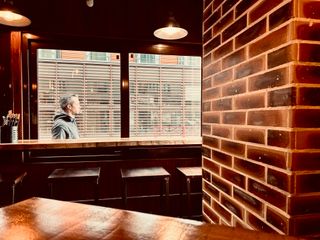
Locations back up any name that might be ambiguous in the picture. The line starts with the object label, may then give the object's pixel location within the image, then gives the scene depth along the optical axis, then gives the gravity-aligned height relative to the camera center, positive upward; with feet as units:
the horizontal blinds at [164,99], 12.64 +0.85
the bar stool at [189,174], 9.04 -1.94
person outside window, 11.66 -0.05
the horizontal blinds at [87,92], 11.98 +1.17
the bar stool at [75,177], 8.52 -1.93
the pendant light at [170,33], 9.69 +3.13
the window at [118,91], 12.02 +1.23
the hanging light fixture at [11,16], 7.57 +3.22
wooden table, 2.50 -1.10
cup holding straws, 9.52 -0.43
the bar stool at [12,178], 8.21 -1.94
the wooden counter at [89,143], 8.93 -0.91
